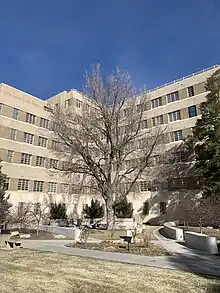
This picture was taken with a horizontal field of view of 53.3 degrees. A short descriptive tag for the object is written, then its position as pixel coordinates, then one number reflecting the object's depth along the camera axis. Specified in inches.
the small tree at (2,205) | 745.6
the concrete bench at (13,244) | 463.0
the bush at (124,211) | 1247.7
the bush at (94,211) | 1328.7
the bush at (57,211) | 1242.4
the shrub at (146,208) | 1331.5
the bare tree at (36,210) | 1066.5
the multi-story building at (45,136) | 1200.6
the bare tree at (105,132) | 849.5
